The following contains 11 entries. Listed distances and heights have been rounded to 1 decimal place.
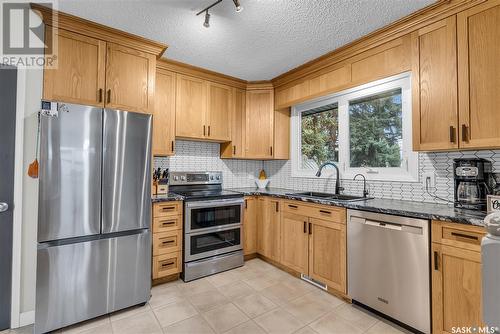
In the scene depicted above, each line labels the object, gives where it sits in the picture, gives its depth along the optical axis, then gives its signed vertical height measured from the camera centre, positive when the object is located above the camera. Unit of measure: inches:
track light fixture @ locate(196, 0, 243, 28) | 69.5 +47.0
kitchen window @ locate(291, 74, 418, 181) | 97.8 +18.8
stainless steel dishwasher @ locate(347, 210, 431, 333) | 69.6 -28.2
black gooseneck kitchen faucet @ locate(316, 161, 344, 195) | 115.8 -5.1
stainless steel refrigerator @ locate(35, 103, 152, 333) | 73.2 -13.7
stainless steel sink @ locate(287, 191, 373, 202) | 104.7 -10.5
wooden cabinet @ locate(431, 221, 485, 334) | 60.3 -25.9
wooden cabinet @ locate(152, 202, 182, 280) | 101.2 -27.8
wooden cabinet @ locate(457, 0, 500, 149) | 65.9 +27.0
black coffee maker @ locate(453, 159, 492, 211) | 72.7 -2.4
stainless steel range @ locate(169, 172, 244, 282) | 107.7 -25.5
